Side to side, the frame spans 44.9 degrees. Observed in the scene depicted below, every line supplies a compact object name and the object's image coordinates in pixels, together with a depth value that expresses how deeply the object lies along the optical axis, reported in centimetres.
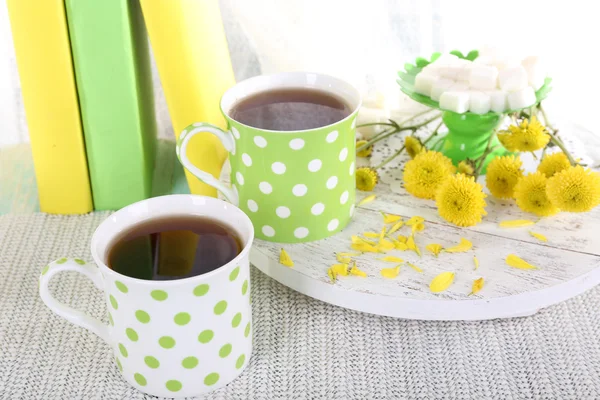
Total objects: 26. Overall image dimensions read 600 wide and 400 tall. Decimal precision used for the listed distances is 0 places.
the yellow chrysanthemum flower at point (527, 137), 75
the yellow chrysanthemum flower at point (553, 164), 73
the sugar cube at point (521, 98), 71
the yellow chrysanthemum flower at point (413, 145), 82
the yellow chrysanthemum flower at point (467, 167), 75
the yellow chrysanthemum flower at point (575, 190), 69
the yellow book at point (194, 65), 74
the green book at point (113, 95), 72
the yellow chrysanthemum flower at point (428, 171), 75
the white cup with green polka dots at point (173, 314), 53
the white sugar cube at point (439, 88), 74
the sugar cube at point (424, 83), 75
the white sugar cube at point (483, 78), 73
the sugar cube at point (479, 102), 72
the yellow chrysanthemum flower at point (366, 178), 77
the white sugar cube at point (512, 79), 72
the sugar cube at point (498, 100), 72
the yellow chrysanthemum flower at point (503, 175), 74
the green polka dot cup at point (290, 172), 65
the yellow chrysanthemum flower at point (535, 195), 71
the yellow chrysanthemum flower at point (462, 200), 70
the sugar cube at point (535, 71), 73
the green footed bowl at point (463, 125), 75
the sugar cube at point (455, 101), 71
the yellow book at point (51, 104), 72
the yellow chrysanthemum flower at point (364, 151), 85
